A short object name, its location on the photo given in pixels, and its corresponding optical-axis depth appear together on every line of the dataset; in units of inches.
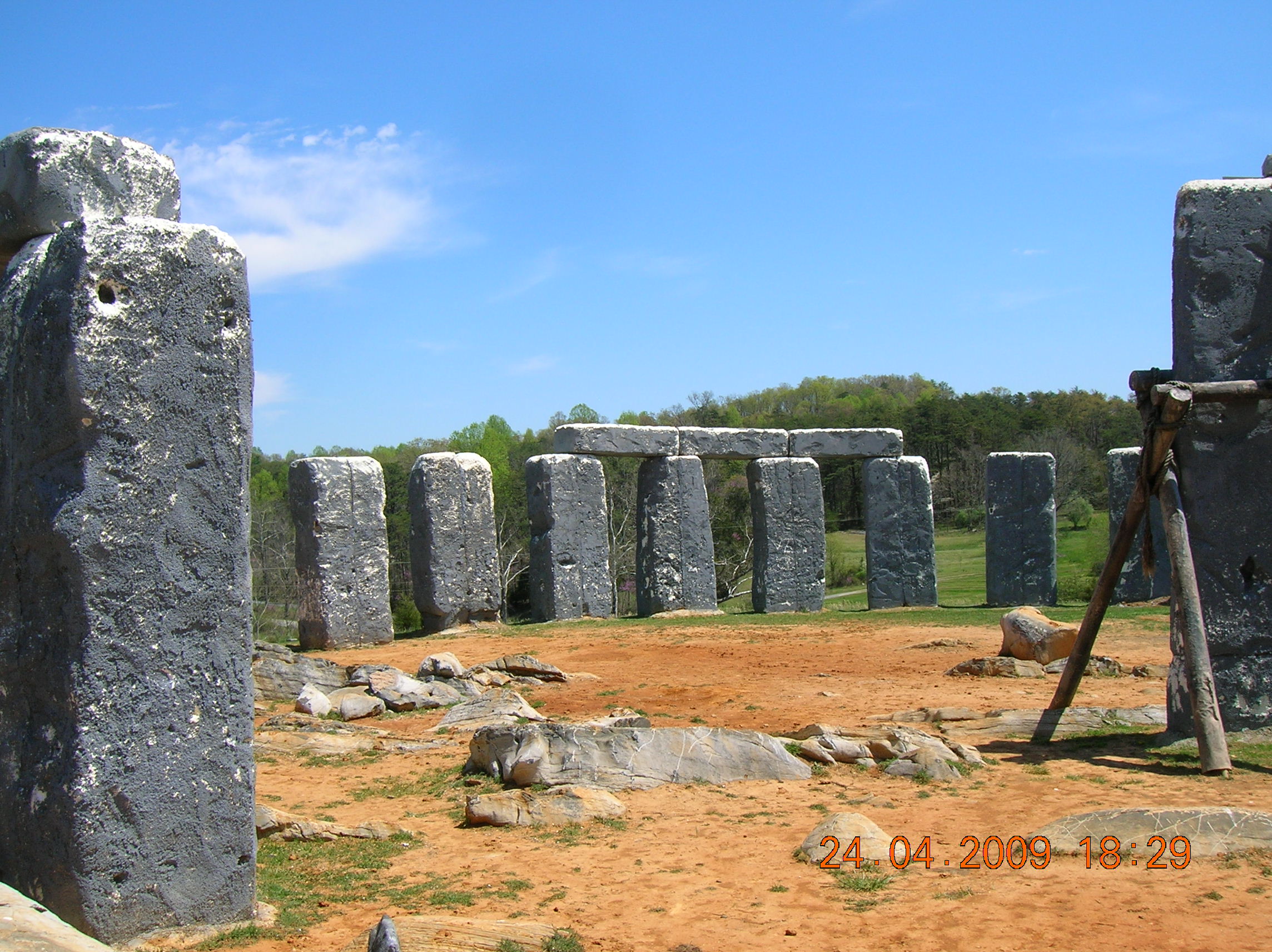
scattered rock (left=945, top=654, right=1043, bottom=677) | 365.4
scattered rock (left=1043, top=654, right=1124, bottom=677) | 358.6
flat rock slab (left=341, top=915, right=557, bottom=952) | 136.6
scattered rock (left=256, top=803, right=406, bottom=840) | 193.3
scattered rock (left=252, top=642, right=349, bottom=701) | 350.6
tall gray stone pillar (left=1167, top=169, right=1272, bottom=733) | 243.3
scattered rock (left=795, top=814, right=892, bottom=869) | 180.7
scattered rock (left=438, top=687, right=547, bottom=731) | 301.1
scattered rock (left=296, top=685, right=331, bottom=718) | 320.8
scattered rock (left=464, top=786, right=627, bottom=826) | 207.2
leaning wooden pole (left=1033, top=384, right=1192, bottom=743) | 237.5
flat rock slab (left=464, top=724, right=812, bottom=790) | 228.1
